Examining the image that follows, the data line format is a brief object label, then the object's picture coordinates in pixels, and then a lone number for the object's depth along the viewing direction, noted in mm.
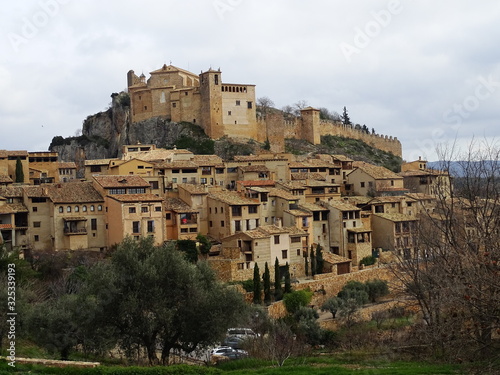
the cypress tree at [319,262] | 45969
